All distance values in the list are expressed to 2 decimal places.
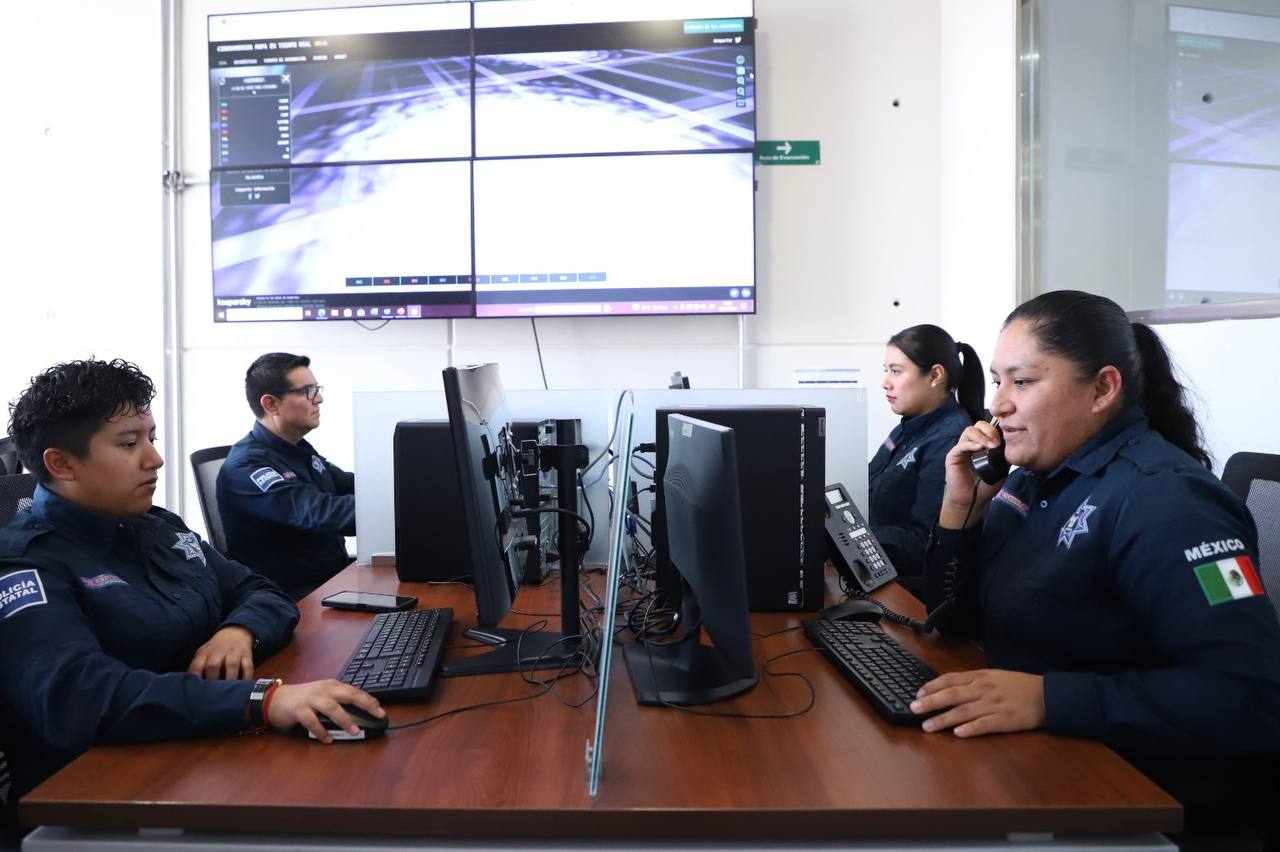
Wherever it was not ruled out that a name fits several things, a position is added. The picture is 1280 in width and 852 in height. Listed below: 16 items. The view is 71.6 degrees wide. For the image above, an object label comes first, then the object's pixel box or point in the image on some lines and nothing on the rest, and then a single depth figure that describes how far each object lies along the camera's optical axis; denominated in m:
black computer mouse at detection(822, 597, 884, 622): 1.73
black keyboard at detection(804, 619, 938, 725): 1.26
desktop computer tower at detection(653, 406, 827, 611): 1.78
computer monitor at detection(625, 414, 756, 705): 1.18
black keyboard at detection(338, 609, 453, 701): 1.32
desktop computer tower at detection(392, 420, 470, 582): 2.07
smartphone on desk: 1.86
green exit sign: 3.68
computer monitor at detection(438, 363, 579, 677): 1.25
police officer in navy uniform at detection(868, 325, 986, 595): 2.33
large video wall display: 3.51
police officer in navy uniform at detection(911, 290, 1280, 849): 1.15
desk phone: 1.94
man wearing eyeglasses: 2.57
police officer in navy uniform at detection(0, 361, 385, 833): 1.19
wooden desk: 1.00
